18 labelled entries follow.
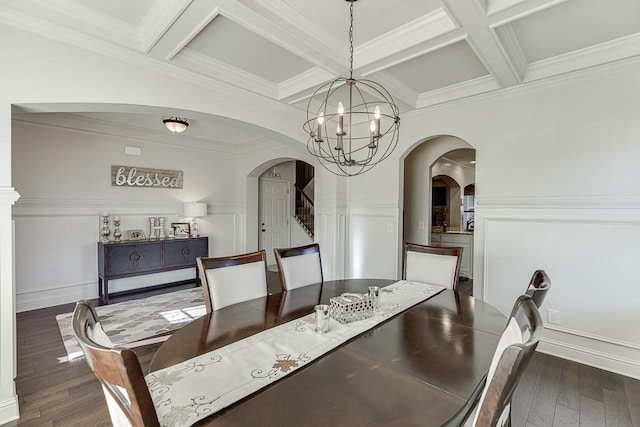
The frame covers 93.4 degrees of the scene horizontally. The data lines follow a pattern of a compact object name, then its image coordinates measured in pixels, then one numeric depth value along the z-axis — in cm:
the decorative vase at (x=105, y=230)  438
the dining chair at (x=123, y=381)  69
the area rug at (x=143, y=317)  309
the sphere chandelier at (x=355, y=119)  327
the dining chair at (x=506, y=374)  69
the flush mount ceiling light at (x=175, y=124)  403
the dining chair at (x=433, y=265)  247
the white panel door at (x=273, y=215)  684
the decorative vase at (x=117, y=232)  447
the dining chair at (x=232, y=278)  196
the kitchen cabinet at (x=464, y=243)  550
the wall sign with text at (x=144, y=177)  459
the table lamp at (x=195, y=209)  516
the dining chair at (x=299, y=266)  243
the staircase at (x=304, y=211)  738
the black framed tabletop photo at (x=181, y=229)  514
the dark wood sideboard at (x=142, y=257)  416
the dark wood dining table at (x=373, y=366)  89
